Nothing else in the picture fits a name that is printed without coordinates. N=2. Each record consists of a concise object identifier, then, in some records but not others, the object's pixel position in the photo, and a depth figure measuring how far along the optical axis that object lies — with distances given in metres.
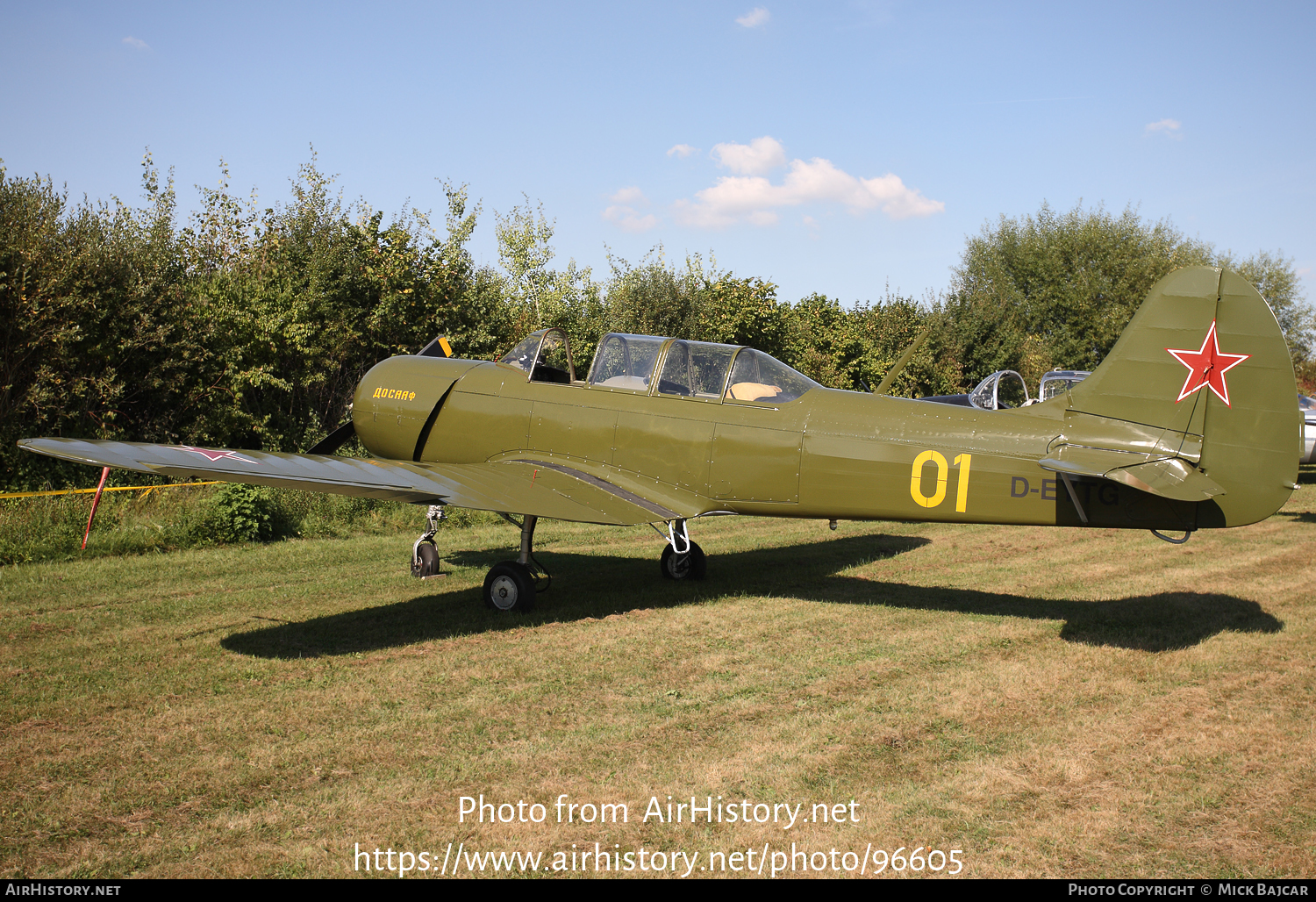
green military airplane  6.04
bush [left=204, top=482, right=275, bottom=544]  10.64
